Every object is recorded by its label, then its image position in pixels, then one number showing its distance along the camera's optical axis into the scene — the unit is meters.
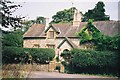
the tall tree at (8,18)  13.29
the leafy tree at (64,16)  92.00
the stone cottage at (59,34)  41.88
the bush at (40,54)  35.94
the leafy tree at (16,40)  45.25
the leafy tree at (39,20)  98.54
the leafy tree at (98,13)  69.38
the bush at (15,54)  35.56
